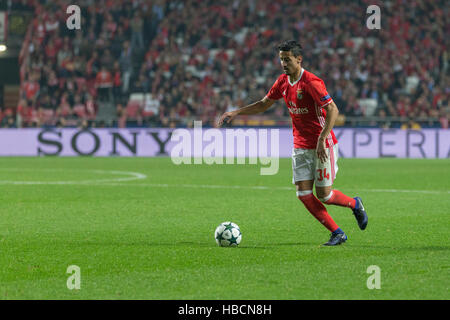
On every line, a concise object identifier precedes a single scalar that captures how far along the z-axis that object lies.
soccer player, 16.73
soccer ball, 16.92
